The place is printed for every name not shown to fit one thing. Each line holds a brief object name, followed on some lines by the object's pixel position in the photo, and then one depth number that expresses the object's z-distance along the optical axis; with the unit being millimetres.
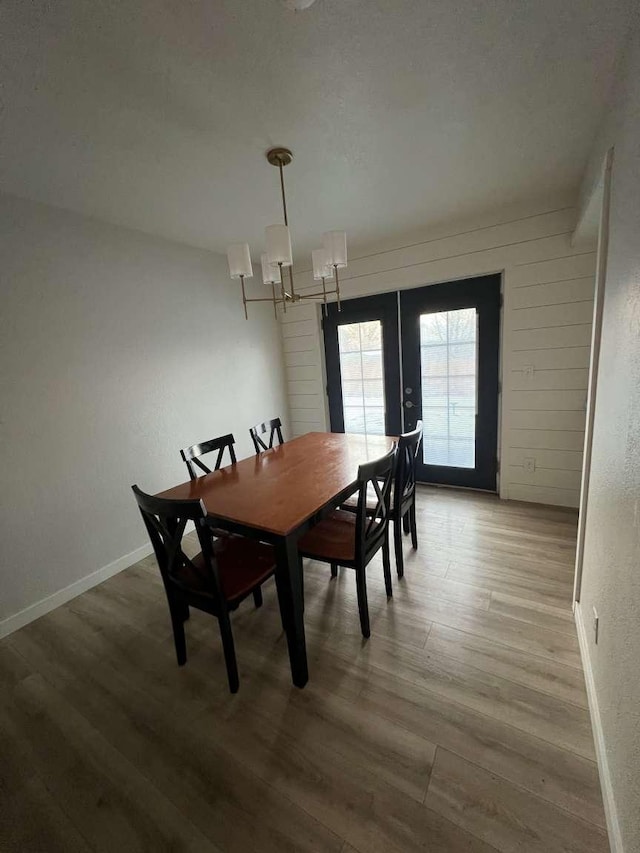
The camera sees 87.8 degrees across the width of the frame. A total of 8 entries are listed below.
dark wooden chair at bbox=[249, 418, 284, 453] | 2729
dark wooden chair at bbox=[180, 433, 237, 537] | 2199
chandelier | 1743
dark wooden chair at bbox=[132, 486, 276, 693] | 1371
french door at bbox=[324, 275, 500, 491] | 3131
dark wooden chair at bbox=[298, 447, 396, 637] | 1625
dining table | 1419
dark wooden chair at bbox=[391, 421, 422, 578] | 2064
